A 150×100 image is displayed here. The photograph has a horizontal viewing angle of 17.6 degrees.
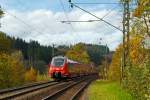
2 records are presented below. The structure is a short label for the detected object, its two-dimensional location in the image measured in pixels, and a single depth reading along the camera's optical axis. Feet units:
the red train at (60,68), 188.34
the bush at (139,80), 64.64
